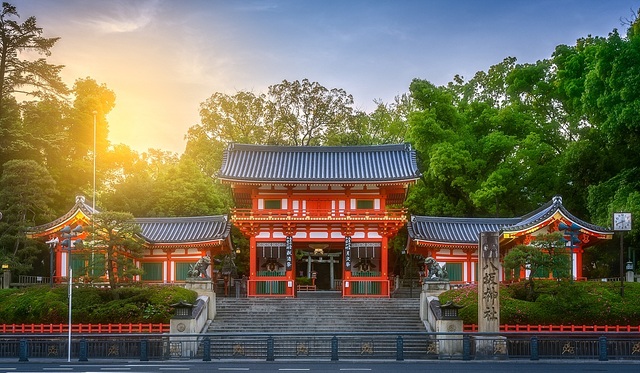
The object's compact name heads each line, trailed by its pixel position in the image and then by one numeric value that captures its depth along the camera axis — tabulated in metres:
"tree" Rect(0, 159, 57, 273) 44.22
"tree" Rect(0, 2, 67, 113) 51.56
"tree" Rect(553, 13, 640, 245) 40.75
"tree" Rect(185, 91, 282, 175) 67.50
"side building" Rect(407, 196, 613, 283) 41.62
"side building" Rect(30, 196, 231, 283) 44.81
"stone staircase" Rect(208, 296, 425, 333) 34.38
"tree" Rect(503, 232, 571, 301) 33.69
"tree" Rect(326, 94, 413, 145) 64.12
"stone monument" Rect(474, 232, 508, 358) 29.12
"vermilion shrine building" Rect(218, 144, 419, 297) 43.34
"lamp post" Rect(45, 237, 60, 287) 36.02
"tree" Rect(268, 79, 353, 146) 67.50
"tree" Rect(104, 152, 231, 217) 55.12
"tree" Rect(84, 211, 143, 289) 36.28
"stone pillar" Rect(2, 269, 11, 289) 41.55
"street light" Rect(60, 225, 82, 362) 29.52
